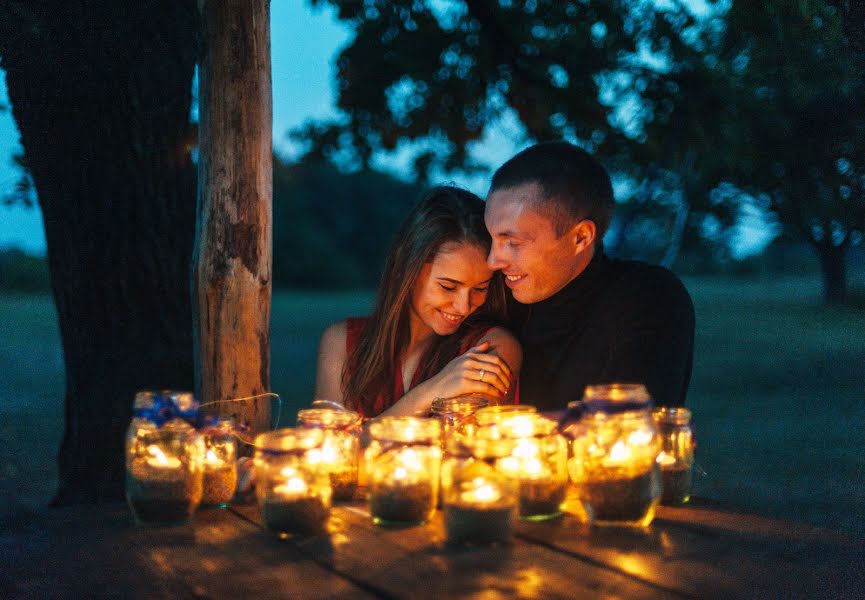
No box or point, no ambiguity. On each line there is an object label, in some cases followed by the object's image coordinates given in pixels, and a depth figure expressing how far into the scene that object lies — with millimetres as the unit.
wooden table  1707
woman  3084
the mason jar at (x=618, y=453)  1978
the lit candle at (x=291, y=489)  1996
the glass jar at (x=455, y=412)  2414
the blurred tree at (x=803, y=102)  4133
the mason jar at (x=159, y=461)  2100
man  2963
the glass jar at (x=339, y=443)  2268
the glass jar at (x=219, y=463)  2266
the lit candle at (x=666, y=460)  2291
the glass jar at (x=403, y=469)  2025
